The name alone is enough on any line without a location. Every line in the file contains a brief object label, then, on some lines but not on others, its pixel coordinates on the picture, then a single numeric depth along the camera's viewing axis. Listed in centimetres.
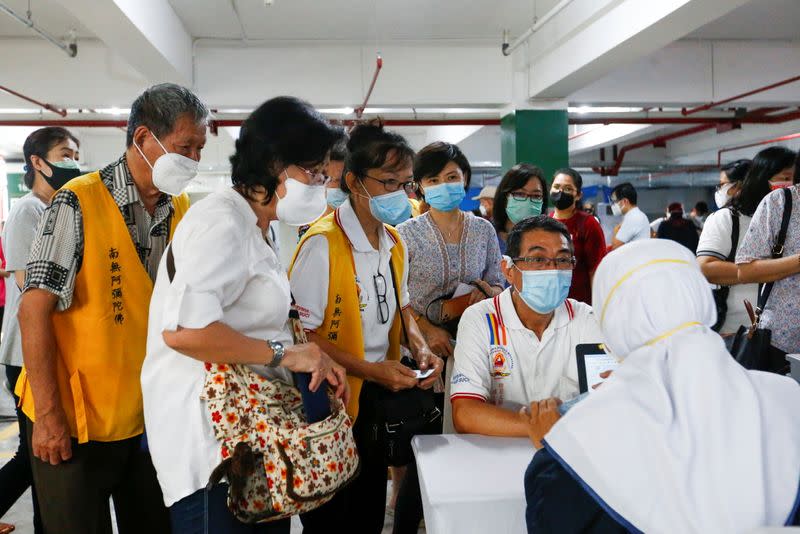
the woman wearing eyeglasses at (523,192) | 303
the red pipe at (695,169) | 1436
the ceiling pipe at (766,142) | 973
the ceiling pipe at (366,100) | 537
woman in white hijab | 92
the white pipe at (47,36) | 454
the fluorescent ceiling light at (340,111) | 695
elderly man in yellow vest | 150
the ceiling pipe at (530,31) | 456
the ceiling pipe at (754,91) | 650
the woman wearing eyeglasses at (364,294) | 187
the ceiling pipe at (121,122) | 752
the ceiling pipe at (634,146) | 1014
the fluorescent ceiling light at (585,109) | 752
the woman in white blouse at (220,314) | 124
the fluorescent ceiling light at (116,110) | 670
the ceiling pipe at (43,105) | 582
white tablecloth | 129
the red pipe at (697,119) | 840
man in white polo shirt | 190
